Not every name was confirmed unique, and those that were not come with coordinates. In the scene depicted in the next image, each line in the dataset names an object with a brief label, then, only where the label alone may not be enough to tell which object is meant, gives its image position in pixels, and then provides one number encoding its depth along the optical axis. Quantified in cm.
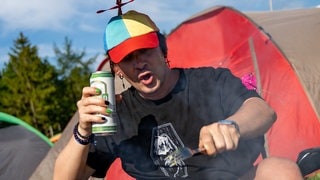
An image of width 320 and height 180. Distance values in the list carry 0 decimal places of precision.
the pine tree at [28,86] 1441
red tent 275
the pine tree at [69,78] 1639
